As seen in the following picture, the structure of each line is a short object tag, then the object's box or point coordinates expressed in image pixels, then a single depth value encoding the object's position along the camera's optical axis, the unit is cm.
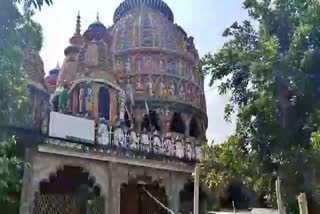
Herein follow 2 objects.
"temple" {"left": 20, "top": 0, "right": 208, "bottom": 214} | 1036
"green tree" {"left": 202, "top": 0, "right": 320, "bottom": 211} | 742
